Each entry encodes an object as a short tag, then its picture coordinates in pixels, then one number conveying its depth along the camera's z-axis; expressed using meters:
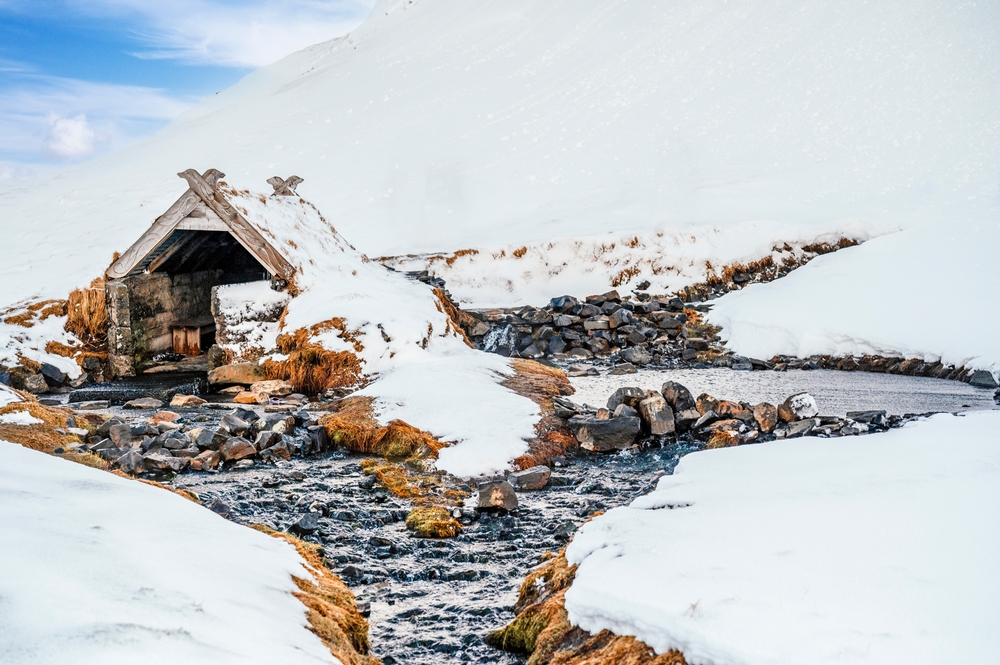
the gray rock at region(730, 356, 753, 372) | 14.45
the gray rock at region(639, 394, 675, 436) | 9.52
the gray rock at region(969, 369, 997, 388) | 12.65
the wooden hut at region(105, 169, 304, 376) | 13.07
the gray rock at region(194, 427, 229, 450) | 8.67
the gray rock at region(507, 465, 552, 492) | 7.78
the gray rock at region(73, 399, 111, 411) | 11.11
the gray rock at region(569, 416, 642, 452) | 9.15
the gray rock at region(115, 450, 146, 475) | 8.11
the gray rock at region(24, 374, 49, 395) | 12.27
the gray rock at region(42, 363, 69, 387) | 12.70
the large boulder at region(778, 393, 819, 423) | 9.58
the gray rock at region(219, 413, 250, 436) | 8.99
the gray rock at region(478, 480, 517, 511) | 7.14
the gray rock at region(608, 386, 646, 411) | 9.91
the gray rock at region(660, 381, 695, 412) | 10.06
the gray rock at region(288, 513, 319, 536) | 6.59
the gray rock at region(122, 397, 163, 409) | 11.16
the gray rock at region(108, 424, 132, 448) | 8.89
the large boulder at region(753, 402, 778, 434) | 9.42
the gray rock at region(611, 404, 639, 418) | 9.45
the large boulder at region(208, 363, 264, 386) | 12.43
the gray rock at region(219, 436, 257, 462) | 8.47
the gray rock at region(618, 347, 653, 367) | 15.01
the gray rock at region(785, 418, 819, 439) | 9.23
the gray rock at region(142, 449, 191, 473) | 8.20
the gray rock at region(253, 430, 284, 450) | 8.81
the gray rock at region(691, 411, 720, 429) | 9.65
